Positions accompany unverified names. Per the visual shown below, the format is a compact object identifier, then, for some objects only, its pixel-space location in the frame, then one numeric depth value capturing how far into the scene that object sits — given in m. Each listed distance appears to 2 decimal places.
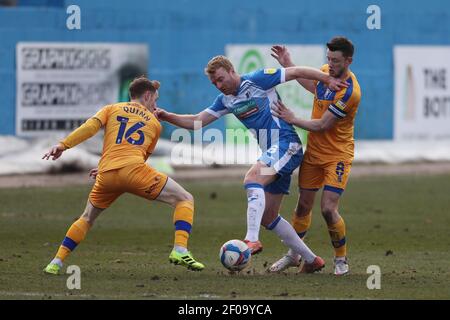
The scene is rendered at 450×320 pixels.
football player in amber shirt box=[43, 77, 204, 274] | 19.77
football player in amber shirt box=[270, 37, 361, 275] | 20.22
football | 19.09
